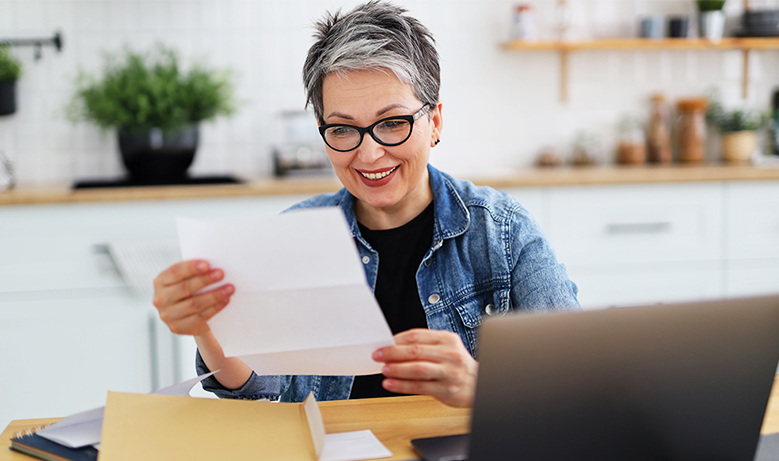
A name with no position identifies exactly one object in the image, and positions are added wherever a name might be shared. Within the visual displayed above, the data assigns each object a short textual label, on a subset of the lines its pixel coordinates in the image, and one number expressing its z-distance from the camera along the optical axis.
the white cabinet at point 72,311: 2.19
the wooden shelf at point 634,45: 2.88
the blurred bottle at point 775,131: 3.07
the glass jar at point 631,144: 2.97
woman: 1.14
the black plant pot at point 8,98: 2.56
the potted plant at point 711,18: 2.96
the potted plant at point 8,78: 2.54
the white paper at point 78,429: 0.81
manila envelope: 0.77
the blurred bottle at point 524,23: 2.85
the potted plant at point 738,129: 2.99
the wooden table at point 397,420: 0.85
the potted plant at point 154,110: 2.45
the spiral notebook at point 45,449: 0.78
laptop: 0.60
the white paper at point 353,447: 0.79
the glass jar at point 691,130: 3.00
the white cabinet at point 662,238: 2.49
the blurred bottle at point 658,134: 2.99
